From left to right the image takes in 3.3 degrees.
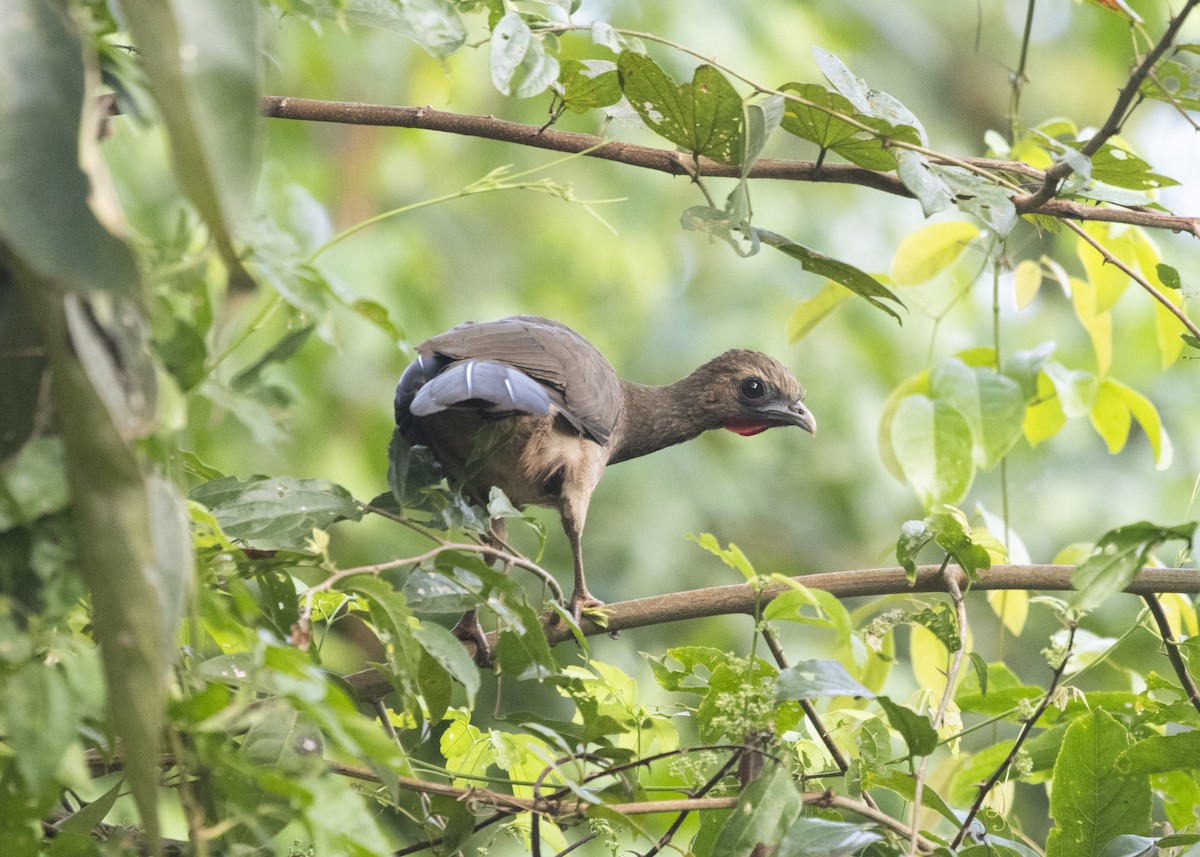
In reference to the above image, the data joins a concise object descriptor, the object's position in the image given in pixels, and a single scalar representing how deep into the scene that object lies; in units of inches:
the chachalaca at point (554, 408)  468.6
